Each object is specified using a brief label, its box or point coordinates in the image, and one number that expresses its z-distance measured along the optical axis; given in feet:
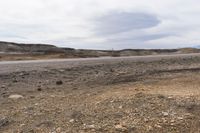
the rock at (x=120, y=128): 9.61
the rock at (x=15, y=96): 15.65
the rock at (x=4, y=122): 10.83
